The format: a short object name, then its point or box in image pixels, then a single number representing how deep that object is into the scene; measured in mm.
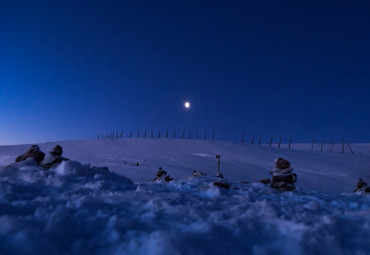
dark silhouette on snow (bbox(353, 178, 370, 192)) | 12827
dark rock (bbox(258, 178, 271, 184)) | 11301
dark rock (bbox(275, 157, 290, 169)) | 9102
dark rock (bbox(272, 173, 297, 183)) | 8633
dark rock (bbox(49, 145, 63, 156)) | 8648
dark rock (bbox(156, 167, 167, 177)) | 13951
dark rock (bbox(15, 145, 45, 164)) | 9273
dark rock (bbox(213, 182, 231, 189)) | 6655
